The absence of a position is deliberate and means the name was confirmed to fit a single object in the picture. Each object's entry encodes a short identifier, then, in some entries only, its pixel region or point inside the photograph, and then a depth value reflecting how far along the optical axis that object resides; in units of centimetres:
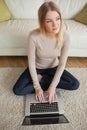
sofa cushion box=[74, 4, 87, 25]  245
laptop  156
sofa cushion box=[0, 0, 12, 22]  241
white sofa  217
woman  147
